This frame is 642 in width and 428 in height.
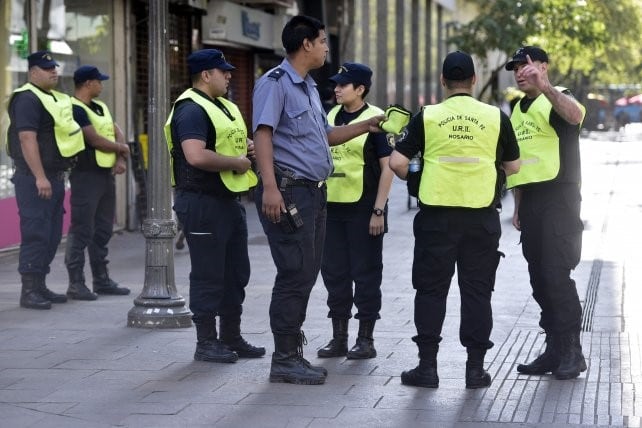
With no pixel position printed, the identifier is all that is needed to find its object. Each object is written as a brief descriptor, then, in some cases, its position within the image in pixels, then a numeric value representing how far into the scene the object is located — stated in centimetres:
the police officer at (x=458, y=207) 875
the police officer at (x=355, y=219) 1005
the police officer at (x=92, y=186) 1326
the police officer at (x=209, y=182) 960
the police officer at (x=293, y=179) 891
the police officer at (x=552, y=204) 914
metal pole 1137
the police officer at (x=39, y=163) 1249
